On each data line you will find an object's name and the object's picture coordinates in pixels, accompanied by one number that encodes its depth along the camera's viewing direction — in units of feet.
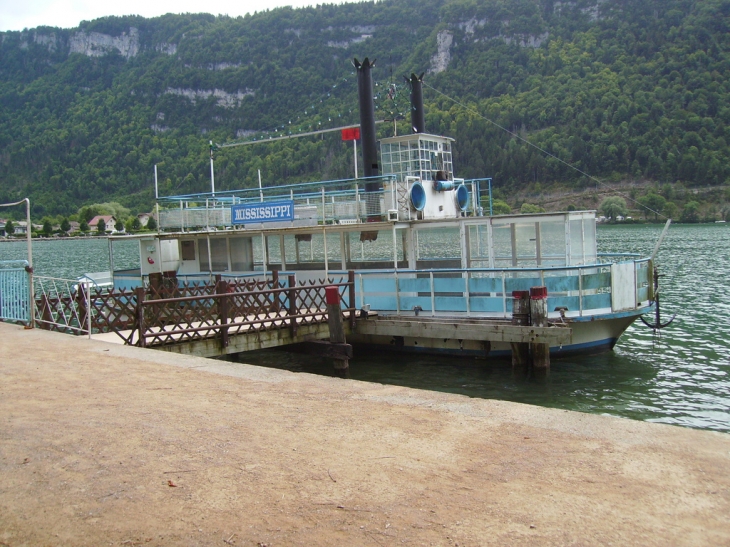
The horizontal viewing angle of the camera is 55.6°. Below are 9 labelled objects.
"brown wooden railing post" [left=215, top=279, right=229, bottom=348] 43.96
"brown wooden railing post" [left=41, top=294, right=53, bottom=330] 47.50
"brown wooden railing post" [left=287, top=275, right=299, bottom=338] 48.37
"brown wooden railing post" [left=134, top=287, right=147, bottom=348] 39.75
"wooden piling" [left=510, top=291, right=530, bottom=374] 44.70
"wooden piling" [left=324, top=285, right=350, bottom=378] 46.78
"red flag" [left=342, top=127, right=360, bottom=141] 62.57
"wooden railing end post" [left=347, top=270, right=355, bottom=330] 52.08
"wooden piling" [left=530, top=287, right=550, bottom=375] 43.73
